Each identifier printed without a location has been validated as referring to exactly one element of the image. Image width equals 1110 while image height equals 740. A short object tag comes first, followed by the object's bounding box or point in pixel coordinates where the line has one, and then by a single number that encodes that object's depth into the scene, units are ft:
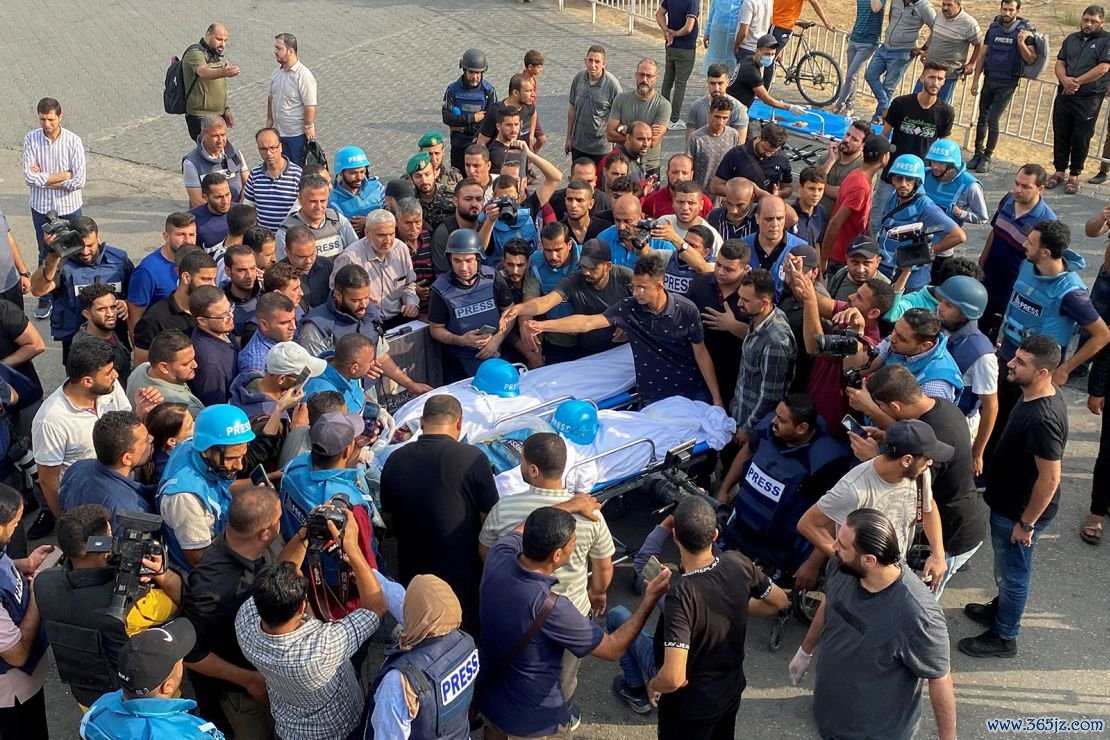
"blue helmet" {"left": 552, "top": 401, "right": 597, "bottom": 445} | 20.61
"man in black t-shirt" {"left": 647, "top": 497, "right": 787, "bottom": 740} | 14.42
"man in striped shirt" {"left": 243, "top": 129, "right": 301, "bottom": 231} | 29.22
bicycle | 47.65
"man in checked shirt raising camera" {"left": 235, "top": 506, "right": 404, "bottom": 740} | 13.55
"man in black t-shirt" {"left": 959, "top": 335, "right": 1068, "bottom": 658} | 18.30
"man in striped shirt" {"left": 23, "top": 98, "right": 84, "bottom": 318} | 30.73
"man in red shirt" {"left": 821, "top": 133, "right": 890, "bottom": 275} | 27.63
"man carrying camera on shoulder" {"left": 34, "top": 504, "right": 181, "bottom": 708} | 14.52
